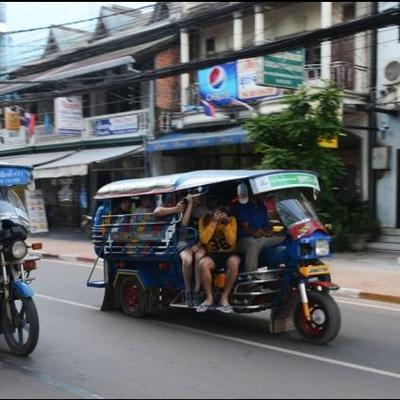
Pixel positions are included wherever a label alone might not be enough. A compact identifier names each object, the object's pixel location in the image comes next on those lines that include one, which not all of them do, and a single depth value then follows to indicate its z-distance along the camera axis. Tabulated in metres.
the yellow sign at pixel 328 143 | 14.34
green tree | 14.08
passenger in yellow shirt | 7.38
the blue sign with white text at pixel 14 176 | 6.89
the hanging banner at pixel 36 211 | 24.20
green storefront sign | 15.04
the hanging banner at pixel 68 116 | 23.98
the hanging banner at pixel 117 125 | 22.58
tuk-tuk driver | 7.39
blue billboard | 19.04
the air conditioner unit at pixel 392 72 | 15.91
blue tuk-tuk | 7.09
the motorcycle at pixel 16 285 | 6.31
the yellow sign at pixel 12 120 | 25.28
